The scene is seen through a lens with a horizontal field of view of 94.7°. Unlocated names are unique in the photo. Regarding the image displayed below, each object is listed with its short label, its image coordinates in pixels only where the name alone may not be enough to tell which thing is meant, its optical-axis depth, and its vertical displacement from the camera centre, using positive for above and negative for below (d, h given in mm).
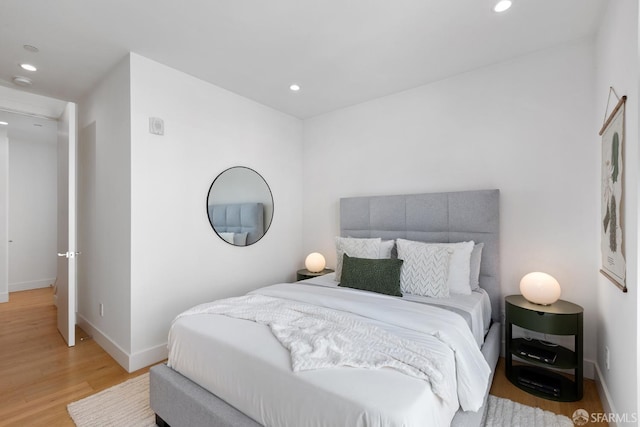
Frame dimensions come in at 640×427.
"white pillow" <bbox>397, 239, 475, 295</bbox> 2459 -460
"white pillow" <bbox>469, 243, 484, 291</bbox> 2592 -461
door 2918 -201
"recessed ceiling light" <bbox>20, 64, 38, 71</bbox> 2645 +1346
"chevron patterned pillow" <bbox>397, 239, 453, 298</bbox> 2379 -474
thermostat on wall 2621 +800
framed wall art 1582 +90
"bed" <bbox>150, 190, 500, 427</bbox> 1133 -709
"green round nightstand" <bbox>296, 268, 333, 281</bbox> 3571 -729
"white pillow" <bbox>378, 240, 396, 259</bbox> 2903 -347
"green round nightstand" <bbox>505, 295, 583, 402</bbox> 2031 -1036
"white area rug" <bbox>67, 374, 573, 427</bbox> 1818 -1311
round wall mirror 3145 +101
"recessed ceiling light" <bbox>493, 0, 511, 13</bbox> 1933 +1388
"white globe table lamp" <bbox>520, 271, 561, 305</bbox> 2166 -562
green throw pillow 2469 -532
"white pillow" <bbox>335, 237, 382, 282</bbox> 2916 -350
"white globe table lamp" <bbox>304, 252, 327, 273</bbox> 3662 -607
